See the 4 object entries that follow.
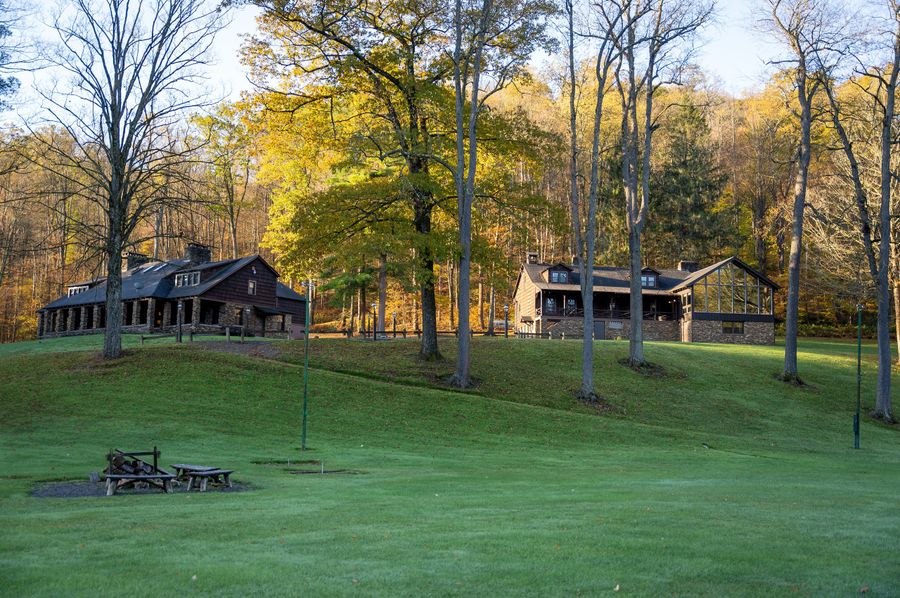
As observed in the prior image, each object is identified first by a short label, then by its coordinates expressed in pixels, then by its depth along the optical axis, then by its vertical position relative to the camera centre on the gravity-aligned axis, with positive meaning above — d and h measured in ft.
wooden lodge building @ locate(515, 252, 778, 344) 181.68 +6.89
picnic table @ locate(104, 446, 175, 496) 40.88 -9.46
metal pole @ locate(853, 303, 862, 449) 88.07 -11.83
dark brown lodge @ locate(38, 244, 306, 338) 162.20 +3.95
